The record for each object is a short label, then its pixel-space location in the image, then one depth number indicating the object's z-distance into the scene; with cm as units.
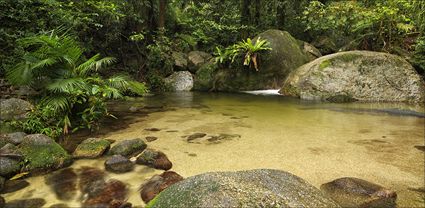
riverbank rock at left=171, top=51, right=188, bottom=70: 1390
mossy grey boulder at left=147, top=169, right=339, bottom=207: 180
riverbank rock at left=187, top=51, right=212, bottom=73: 1408
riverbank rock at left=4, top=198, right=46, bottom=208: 295
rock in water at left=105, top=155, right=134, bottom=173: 382
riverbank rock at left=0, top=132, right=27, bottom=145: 426
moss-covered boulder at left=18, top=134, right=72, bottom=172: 376
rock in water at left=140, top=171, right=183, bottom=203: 317
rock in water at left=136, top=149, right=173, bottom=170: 390
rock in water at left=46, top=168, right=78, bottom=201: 320
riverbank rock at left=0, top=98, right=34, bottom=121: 507
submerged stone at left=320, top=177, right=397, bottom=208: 285
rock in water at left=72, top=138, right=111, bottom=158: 426
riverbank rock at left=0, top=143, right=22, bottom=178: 354
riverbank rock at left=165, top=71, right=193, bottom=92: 1316
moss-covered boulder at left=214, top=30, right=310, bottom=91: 1249
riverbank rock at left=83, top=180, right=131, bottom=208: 297
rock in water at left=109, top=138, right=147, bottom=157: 432
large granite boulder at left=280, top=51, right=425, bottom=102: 977
